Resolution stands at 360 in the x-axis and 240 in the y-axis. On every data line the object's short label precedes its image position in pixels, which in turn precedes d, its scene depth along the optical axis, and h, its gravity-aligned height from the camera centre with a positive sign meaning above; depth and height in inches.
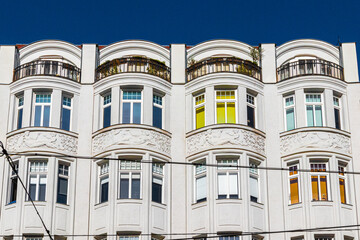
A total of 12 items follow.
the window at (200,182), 1498.5 +302.0
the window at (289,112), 1573.6 +444.3
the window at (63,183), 1494.8 +299.5
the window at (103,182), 1494.8 +301.3
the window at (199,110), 1577.3 +447.6
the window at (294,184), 1497.3 +297.8
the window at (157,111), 1569.9 +445.6
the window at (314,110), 1566.2 +445.2
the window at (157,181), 1497.3 +302.3
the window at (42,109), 1562.5 +446.0
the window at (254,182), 1497.3 +302.0
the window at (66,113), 1568.2 +440.9
